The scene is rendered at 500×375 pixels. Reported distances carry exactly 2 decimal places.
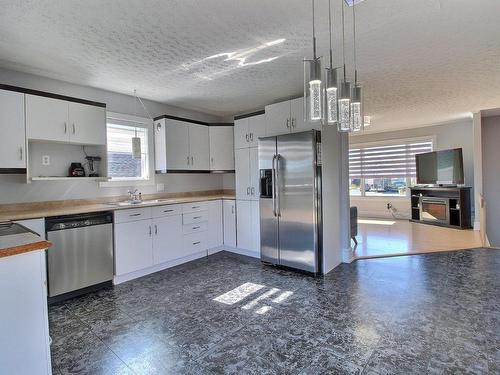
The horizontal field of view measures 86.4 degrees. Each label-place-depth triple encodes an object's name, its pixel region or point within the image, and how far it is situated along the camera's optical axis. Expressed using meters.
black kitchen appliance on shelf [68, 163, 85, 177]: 3.36
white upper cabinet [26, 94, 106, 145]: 2.87
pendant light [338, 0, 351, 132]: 1.90
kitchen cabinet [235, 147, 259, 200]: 4.23
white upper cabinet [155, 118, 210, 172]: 4.17
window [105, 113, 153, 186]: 3.87
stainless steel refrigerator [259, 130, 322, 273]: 3.39
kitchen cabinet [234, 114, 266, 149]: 4.13
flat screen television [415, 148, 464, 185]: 6.03
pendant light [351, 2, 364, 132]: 1.99
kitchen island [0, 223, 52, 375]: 1.34
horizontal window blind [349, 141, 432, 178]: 7.11
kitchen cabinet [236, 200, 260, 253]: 4.21
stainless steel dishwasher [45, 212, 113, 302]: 2.76
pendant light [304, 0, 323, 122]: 1.71
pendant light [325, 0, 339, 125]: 1.79
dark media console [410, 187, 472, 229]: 5.95
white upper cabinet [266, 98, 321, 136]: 3.60
